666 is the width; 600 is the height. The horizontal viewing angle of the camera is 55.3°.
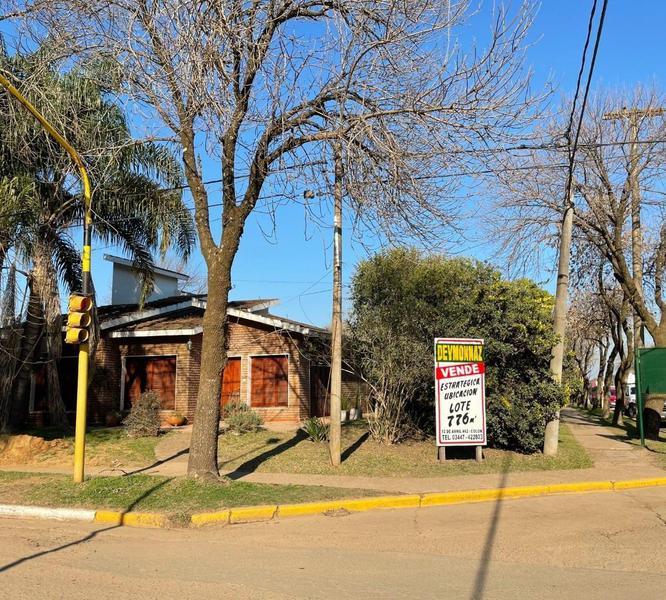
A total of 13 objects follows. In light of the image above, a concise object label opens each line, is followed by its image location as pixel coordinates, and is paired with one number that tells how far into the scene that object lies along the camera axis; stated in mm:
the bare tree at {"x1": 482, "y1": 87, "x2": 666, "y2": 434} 18766
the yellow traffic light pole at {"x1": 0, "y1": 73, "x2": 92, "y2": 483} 10508
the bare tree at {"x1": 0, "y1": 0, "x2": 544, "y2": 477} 9578
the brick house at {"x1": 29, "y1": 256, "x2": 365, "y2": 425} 20328
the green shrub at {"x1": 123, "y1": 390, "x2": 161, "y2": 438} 16344
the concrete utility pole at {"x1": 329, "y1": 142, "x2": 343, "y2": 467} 11984
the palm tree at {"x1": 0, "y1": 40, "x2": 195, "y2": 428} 12469
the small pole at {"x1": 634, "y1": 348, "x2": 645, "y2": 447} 15727
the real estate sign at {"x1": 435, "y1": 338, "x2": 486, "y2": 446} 13086
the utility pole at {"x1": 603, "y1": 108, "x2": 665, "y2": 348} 19031
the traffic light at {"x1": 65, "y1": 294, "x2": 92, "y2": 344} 10367
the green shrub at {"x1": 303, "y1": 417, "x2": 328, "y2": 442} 14781
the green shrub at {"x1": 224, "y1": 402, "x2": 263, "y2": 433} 16531
